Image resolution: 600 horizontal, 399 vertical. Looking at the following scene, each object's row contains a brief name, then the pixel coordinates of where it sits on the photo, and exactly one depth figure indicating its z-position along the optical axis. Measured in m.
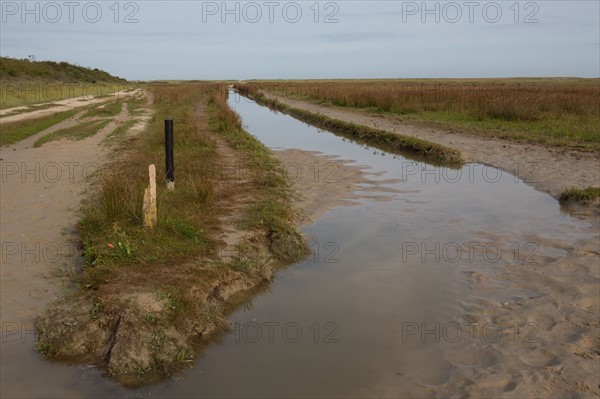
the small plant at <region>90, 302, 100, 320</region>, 4.04
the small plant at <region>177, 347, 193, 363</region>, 3.78
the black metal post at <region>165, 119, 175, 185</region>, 7.05
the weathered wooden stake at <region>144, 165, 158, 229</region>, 5.56
